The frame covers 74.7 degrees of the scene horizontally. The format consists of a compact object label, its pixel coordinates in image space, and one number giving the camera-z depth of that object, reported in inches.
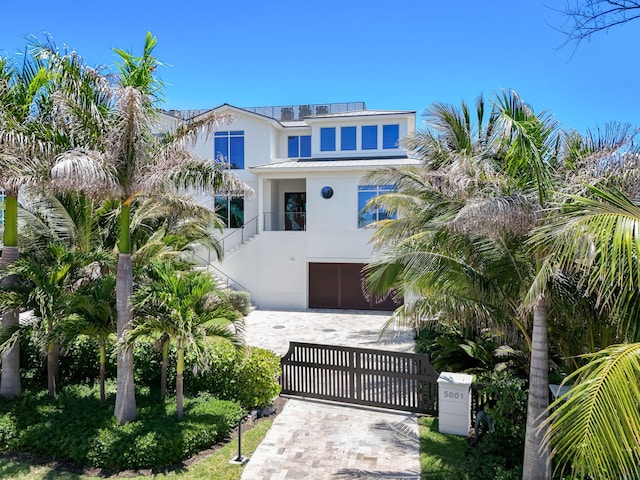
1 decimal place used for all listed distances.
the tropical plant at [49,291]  293.1
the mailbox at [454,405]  300.0
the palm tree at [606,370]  109.5
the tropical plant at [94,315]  288.4
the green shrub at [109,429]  258.5
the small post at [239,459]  263.7
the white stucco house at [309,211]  797.9
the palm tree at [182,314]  268.2
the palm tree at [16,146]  289.4
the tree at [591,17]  177.0
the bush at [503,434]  241.6
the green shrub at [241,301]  739.4
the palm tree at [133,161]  266.2
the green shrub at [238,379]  334.0
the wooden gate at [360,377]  337.7
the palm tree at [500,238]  197.9
